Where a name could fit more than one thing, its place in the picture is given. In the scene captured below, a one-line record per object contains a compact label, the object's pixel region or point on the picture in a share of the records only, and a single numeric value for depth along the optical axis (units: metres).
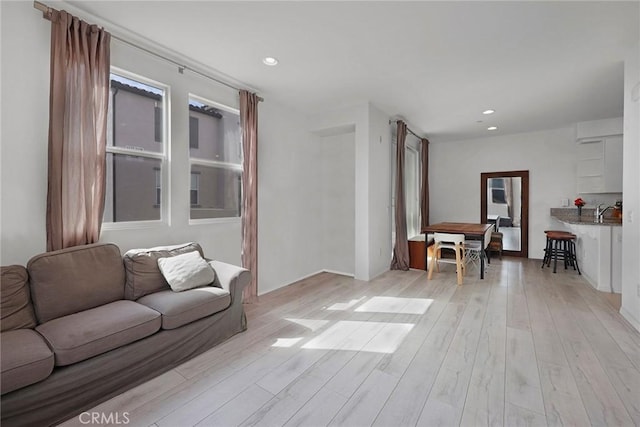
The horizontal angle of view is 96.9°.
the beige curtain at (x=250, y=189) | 3.42
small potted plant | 5.33
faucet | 4.54
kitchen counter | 3.70
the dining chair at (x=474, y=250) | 4.50
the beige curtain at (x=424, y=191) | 6.35
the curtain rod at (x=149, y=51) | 2.01
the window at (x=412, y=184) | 6.11
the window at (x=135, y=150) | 2.53
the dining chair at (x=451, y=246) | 4.12
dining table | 4.24
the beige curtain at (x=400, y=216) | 4.96
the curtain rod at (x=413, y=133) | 5.09
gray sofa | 1.47
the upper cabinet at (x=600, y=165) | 5.09
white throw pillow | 2.37
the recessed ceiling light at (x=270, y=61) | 2.87
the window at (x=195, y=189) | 3.13
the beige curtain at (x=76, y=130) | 2.06
